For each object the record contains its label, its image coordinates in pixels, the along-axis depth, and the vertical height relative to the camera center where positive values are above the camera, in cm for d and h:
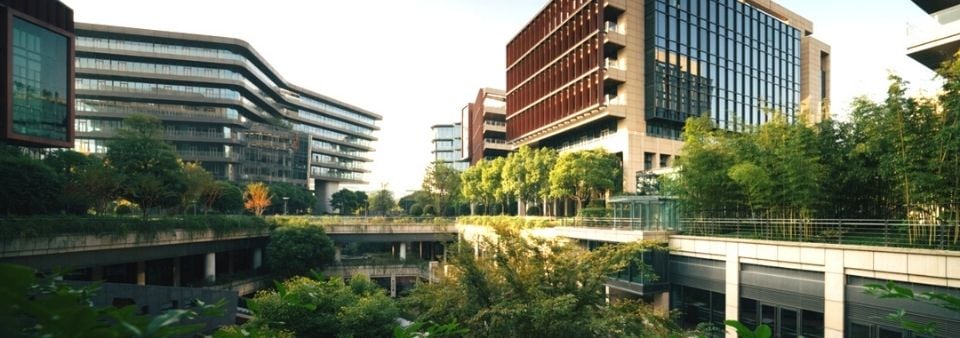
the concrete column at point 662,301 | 2275 -587
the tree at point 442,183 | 6494 -76
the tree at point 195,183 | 3850 -52
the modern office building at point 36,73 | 3053 +700
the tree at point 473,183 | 5706 -65
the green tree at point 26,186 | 2577 -55
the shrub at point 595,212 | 3544 -254
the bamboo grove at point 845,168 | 1400 +39
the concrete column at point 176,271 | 3588 -711
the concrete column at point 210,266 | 3738 -697
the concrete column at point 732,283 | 1914 -419
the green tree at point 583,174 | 3969 +31
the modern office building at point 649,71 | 4462 +1091
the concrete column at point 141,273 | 3350 -680
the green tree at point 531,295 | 1225 -330
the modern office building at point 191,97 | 7044 +1229
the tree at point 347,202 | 9338 -484
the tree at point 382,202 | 9131 -488
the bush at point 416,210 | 7219 -491
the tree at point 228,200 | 5500 -266
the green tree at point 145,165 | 3244 +79
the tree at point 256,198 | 5922 -264
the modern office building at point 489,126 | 7531 +820
